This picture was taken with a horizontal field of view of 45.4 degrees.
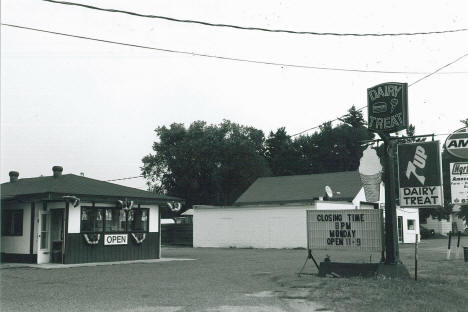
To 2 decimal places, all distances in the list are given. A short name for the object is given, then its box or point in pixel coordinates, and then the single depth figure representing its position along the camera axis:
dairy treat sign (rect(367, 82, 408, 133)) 16.52
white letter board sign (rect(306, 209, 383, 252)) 16.58
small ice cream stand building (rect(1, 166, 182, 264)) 23.19
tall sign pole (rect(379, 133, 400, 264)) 16.02
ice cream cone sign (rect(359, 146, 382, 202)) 16.97
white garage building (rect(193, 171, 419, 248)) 37.44
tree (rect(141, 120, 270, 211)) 66.81
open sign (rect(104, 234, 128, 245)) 24.50
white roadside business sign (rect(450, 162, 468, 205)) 15.61
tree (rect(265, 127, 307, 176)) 74.91
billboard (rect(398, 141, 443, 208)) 15.68
